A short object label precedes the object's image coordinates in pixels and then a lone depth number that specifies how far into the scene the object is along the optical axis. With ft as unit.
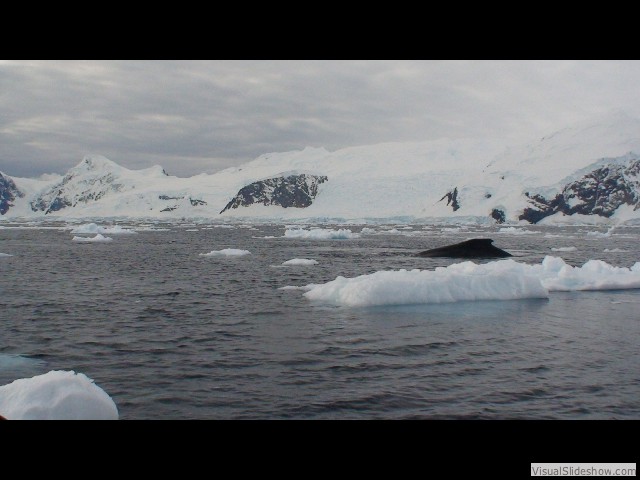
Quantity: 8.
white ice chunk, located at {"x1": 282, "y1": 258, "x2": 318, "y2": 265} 98.54
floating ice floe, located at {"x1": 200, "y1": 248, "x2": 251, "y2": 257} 120.37
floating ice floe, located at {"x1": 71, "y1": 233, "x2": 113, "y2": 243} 167.22
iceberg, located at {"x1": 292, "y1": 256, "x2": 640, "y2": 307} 55.16
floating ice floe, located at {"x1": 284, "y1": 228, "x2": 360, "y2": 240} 189.74
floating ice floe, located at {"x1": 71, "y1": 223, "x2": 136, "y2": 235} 222.07
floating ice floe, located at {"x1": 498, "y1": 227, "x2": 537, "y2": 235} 227.77
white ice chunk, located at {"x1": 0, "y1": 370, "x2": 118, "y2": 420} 22.41
